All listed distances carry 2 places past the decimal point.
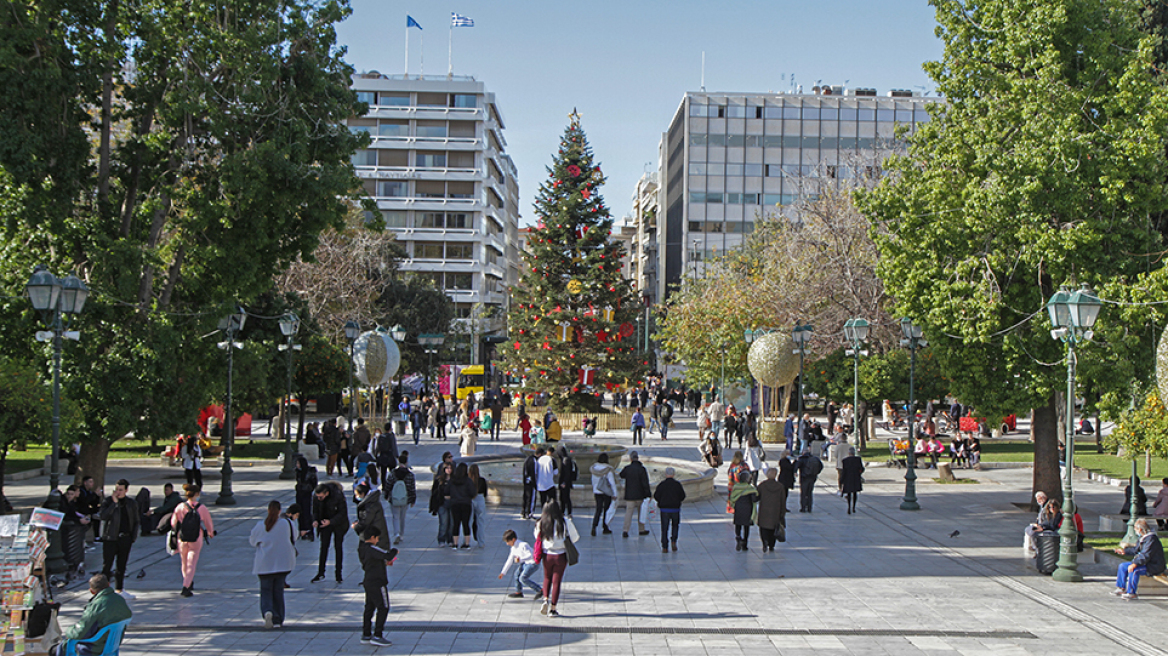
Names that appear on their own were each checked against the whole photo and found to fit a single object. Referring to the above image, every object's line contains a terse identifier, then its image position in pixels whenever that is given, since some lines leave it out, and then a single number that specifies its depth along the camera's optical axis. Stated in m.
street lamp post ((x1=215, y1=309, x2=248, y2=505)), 21.33
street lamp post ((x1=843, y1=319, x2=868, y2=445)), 25.88
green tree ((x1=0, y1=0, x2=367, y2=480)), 18.89
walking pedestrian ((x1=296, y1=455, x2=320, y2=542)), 15.62
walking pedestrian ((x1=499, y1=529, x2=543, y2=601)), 11.98
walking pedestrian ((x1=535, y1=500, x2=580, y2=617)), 11.45
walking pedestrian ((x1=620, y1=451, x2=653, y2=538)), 16.64
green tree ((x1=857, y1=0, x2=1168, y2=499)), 18.06
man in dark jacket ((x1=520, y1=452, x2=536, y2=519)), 18.25
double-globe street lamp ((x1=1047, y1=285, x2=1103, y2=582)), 13.94
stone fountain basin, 20.91
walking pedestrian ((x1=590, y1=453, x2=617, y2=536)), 17.12
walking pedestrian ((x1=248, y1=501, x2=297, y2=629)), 10.86
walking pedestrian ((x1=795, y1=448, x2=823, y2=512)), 20.33
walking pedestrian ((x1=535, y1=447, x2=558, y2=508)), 17.39
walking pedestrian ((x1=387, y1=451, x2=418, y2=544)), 15.99
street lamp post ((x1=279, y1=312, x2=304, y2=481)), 24.95
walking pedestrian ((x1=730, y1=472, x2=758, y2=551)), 15.87
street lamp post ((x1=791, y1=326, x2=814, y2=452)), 29.48
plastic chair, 8.10
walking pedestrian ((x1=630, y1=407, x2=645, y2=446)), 34.75
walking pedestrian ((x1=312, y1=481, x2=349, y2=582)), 13.45
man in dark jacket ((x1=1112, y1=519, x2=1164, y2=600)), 12.95
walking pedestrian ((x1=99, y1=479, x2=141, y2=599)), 12.77
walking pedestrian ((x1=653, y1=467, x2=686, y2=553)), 15.52
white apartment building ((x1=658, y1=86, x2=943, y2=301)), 83.31
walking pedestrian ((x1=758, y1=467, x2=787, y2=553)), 15.56
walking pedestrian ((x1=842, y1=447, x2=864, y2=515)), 20.39
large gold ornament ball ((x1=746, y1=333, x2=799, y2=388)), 34.66
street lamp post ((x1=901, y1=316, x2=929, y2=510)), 21.39
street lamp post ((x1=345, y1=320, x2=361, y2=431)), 27.90
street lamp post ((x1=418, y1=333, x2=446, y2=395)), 40.91
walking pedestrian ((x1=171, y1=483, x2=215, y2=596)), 12.53
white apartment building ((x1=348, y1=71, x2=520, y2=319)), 81.00
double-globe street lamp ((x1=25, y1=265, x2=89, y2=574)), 13.00
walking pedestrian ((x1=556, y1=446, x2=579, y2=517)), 17.81
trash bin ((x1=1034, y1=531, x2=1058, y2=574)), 14.47
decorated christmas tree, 44.84
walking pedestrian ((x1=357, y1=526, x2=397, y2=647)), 10.14
